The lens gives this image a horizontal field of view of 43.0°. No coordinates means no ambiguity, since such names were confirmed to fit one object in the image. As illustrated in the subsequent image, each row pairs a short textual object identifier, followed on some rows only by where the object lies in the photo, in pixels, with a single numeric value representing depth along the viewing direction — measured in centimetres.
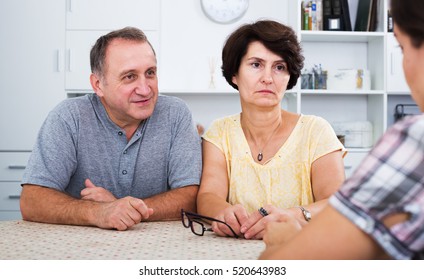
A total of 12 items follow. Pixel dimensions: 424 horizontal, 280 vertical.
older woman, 165
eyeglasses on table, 121
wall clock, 380
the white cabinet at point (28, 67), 364
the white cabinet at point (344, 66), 380
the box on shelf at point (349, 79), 375
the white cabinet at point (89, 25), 364
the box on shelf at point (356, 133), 373
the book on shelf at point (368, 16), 372
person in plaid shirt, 57
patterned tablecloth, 102
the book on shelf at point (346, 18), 374
